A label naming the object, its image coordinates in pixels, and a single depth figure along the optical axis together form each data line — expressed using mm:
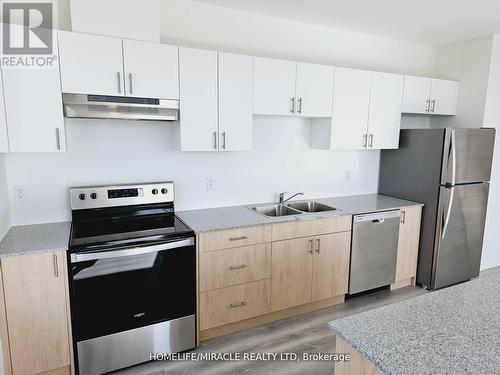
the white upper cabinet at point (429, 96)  3418
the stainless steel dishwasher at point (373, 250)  3039
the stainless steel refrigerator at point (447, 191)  3162
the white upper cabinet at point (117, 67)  2098
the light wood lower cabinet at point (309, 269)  2721
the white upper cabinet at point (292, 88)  2715
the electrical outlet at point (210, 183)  2963
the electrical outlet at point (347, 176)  3652
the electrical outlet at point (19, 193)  2346
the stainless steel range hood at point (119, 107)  2150
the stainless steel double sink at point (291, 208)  3096
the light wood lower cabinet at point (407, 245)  3289
